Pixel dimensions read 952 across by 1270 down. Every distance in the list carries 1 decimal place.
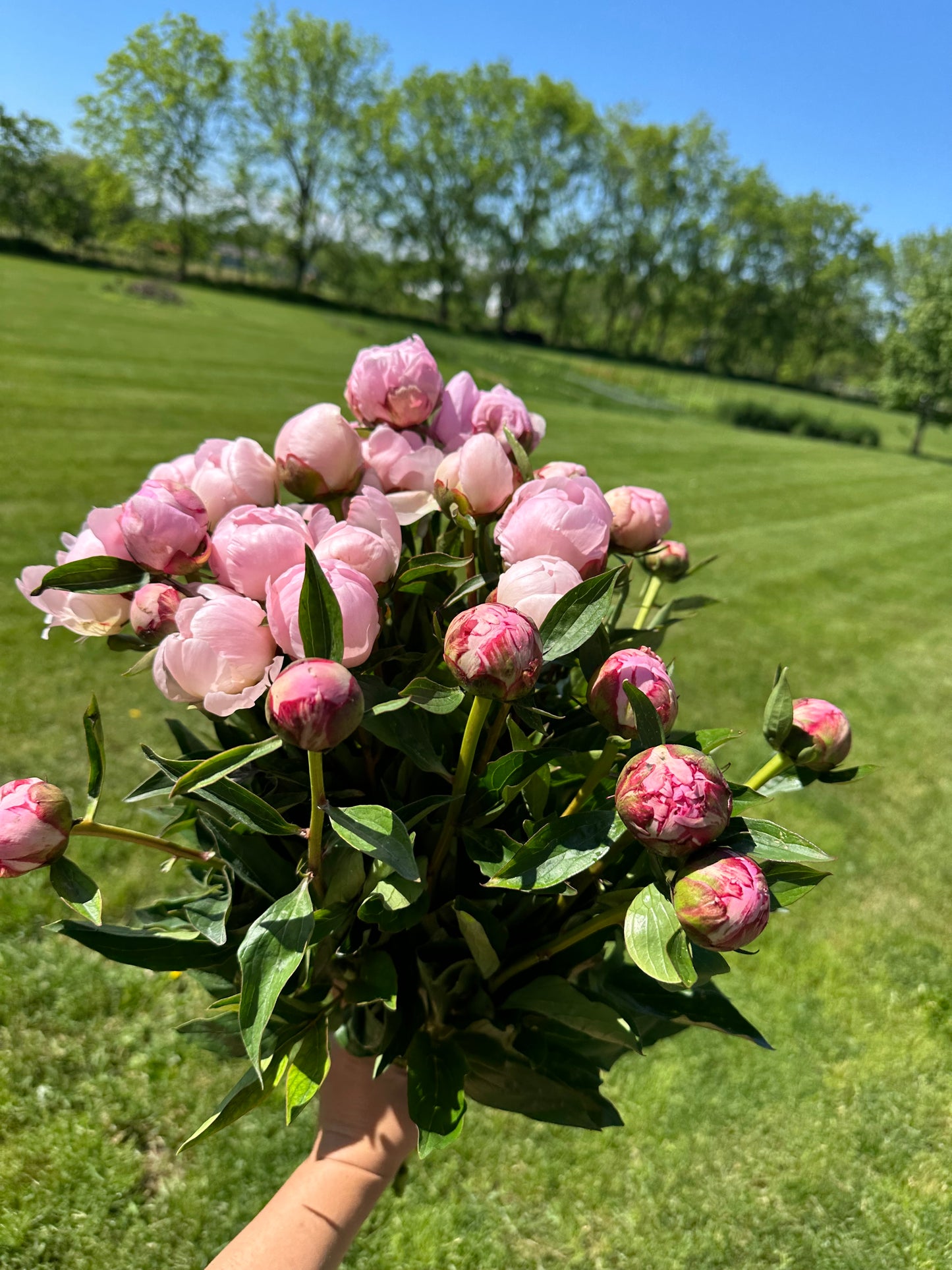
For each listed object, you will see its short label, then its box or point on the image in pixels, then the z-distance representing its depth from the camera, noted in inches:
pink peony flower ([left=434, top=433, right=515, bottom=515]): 28.1
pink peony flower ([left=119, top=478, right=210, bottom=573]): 26.3
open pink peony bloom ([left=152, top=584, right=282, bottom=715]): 23.8
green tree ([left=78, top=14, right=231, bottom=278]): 1286.9
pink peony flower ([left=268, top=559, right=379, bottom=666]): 22.8
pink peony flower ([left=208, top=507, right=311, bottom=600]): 24.2
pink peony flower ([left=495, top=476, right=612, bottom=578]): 26.1
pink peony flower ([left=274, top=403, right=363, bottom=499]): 28.9
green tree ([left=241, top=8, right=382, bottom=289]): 1365.7
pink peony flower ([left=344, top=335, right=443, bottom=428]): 31.5
